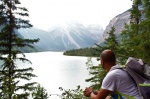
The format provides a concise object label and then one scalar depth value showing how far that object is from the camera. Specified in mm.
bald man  3064
